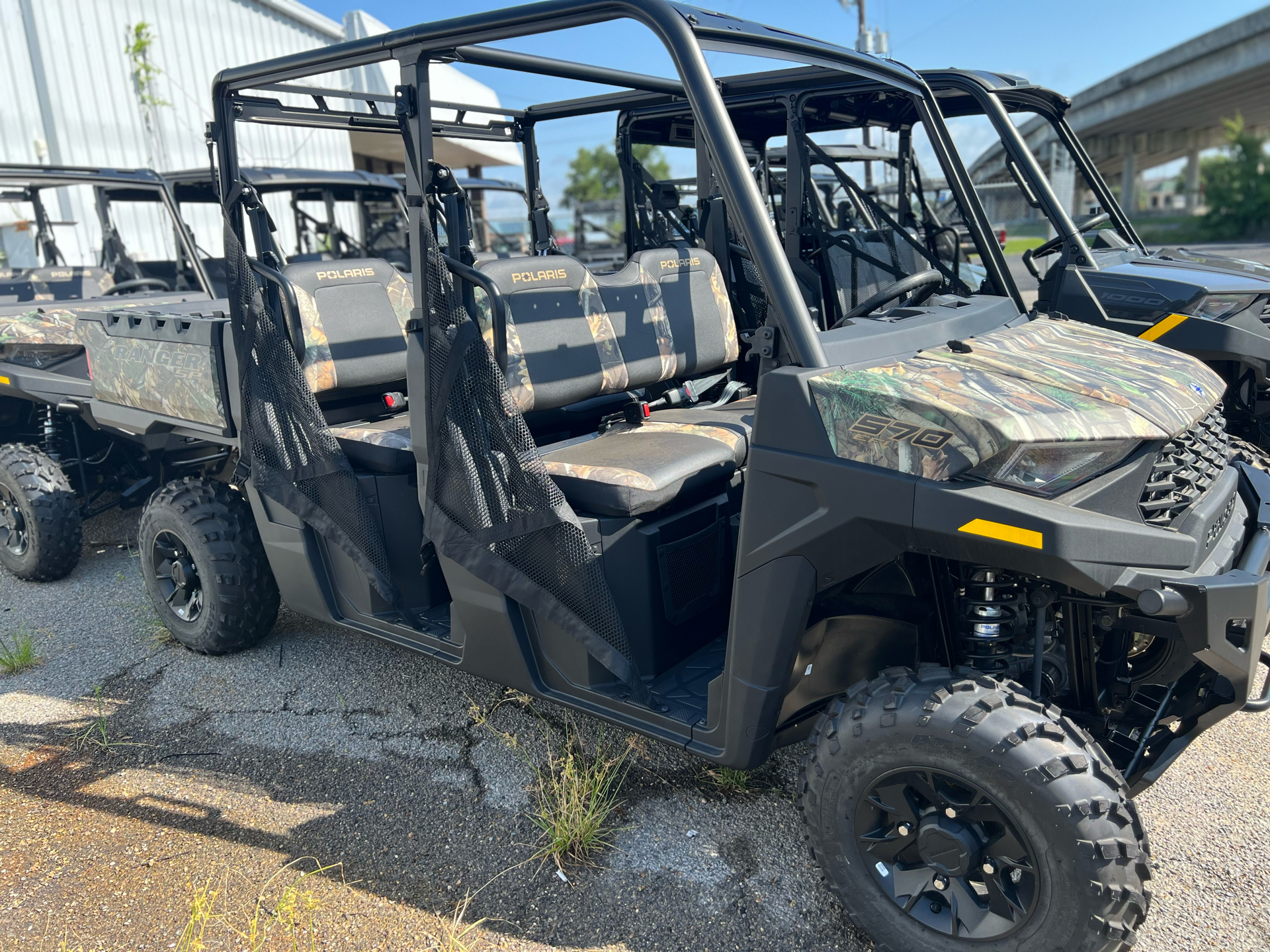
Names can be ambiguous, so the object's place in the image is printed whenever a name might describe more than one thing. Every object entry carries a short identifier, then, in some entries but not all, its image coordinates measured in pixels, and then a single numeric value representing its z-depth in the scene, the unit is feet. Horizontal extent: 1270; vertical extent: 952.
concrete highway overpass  90.22
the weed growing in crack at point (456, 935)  7.29
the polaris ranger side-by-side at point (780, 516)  6.17
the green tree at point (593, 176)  193.88
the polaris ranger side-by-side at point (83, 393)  11.89
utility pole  83.15
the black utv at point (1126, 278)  13.89
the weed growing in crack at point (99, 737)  10.71
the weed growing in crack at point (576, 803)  8.39
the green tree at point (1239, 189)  91.56
